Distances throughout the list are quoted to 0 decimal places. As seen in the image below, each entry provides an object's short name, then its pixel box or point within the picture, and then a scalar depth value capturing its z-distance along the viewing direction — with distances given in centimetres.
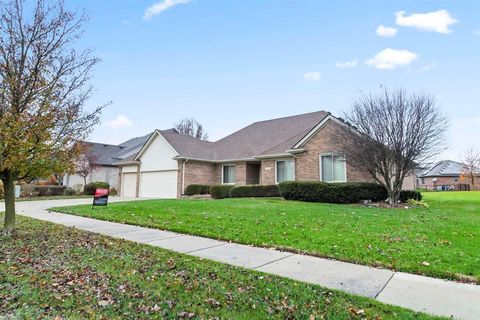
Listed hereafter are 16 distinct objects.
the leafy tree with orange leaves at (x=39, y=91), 727
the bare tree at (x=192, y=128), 5397
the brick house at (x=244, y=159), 1838
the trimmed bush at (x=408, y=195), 1776
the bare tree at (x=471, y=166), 5141
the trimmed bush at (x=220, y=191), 2175
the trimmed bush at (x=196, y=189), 2333
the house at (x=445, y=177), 5911
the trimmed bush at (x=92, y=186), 3003
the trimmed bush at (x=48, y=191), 2872
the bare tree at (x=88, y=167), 3191
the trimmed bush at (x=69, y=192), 3101
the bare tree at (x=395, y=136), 1490
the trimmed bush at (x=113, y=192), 3213
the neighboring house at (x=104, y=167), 3616
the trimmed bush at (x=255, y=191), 2011
